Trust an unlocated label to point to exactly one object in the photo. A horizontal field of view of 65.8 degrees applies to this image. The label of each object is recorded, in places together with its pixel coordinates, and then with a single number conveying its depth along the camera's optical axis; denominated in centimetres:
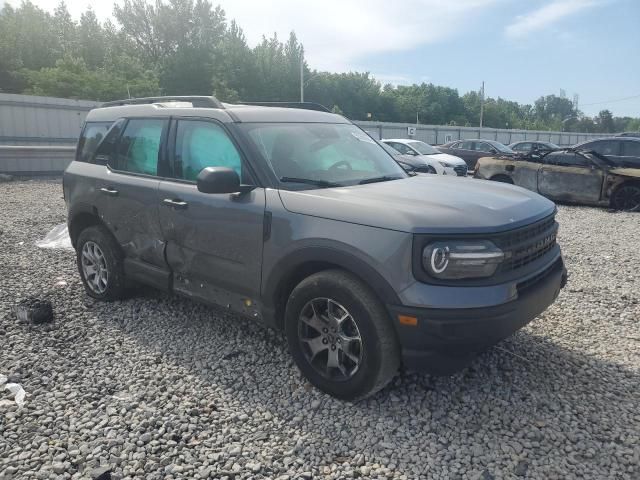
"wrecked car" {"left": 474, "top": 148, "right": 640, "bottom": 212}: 1088
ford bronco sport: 272
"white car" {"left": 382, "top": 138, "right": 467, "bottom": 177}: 1474
